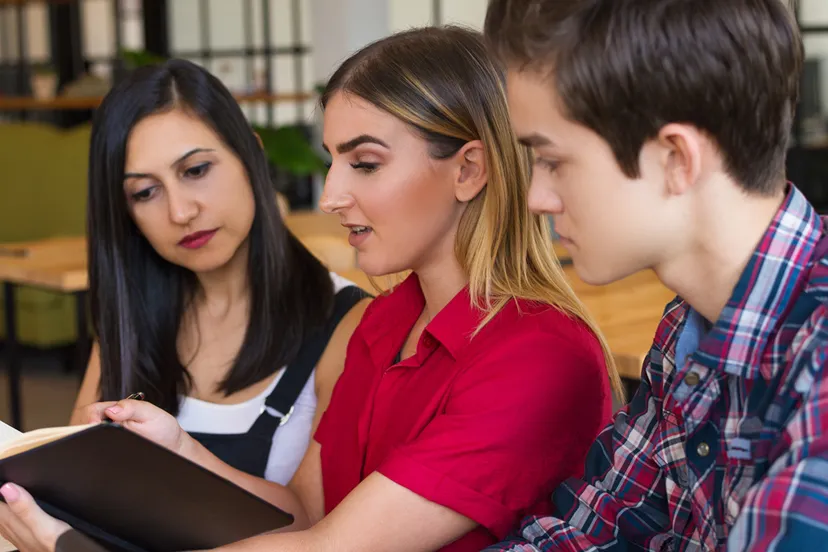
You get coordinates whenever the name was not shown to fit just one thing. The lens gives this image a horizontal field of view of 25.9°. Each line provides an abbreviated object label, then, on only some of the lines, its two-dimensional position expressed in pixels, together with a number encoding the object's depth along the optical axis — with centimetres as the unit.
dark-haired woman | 219
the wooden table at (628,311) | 225
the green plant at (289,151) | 493
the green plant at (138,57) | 500
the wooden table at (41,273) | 323
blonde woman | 172
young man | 150
